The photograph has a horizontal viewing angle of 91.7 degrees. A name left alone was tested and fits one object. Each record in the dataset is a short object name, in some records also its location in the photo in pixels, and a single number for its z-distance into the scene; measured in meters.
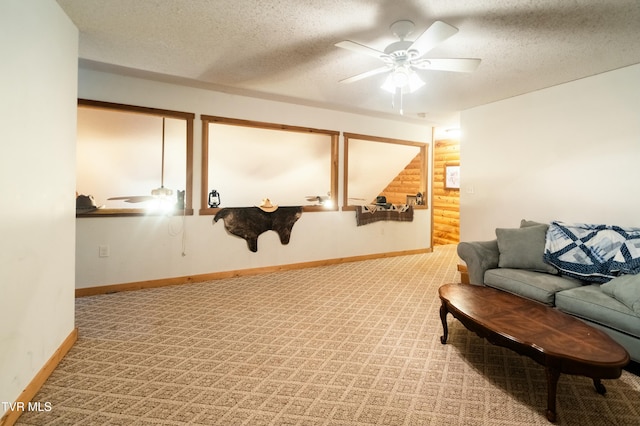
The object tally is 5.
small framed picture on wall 7.04
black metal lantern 4.11
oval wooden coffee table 1.48
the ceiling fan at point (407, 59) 2.08
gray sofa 1.98
